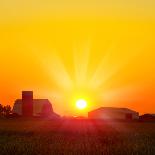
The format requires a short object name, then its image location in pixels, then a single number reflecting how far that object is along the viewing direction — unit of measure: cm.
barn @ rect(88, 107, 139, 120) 19375
